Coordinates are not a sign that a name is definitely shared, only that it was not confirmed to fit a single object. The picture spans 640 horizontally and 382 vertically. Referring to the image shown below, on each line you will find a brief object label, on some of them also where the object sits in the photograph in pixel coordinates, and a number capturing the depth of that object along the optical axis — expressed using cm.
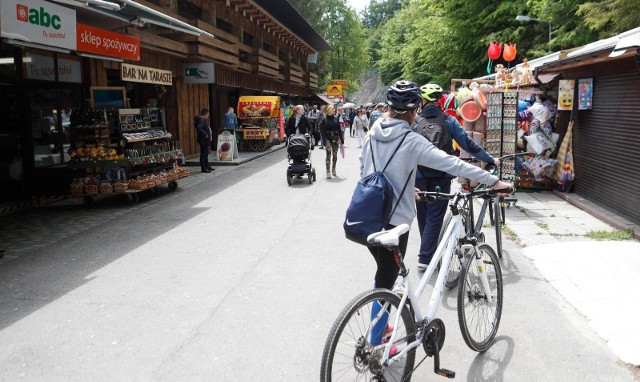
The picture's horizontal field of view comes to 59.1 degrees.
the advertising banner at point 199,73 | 1831
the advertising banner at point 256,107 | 2356
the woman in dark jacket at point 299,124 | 1591
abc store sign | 704
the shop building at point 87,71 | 844
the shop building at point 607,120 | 866
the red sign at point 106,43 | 930
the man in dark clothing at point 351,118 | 3749
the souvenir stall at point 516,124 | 1096
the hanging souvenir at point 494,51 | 1500
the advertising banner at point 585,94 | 1042
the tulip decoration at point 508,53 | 1464
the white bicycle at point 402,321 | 298
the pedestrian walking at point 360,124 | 2786
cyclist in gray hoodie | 363
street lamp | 2303
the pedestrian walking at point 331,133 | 1430
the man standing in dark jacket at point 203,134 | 1608
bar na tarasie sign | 1254
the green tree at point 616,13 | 1162
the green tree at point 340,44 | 5806
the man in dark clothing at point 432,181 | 577
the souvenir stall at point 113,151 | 1066
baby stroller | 1348
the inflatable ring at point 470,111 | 1075
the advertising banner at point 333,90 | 5316
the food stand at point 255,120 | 2342
